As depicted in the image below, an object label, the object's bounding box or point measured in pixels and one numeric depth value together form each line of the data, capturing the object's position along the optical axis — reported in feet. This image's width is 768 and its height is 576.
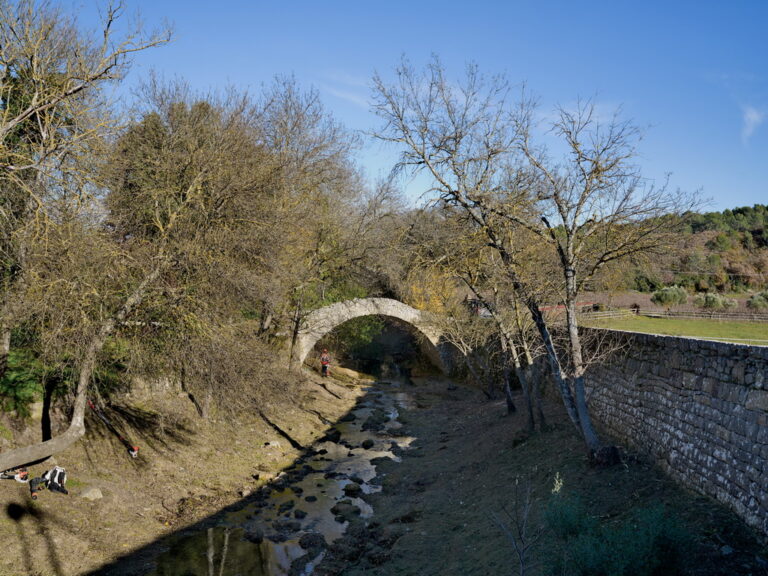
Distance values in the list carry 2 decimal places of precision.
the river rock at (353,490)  39.55
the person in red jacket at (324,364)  80.64
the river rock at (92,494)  30.39
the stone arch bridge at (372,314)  70.64
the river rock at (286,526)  32.94
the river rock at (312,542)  30.60
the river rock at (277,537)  31.60
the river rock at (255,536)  31.30
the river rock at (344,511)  35.14
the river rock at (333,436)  54.80
